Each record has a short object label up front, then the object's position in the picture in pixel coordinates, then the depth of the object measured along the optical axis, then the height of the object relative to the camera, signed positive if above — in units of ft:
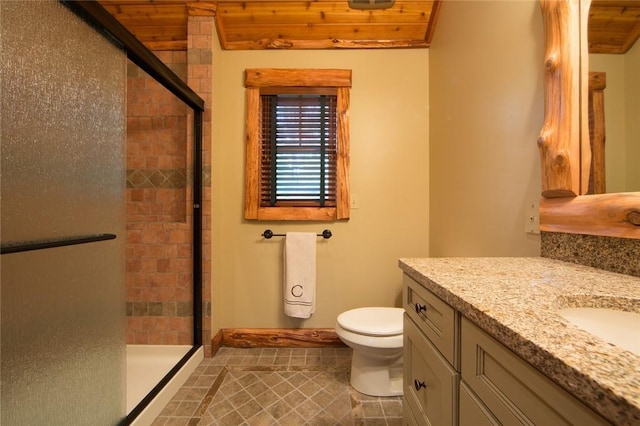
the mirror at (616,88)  2.35 +1.25
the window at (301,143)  6.24 +1.76
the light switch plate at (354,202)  6.36 +0.25
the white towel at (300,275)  5.95 -1.54
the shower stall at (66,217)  2.39 -0.06
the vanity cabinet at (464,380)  1.15 -1.07
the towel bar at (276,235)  6.16 -0.57
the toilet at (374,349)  4.20 -2.36
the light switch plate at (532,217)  3.23 -0.07
